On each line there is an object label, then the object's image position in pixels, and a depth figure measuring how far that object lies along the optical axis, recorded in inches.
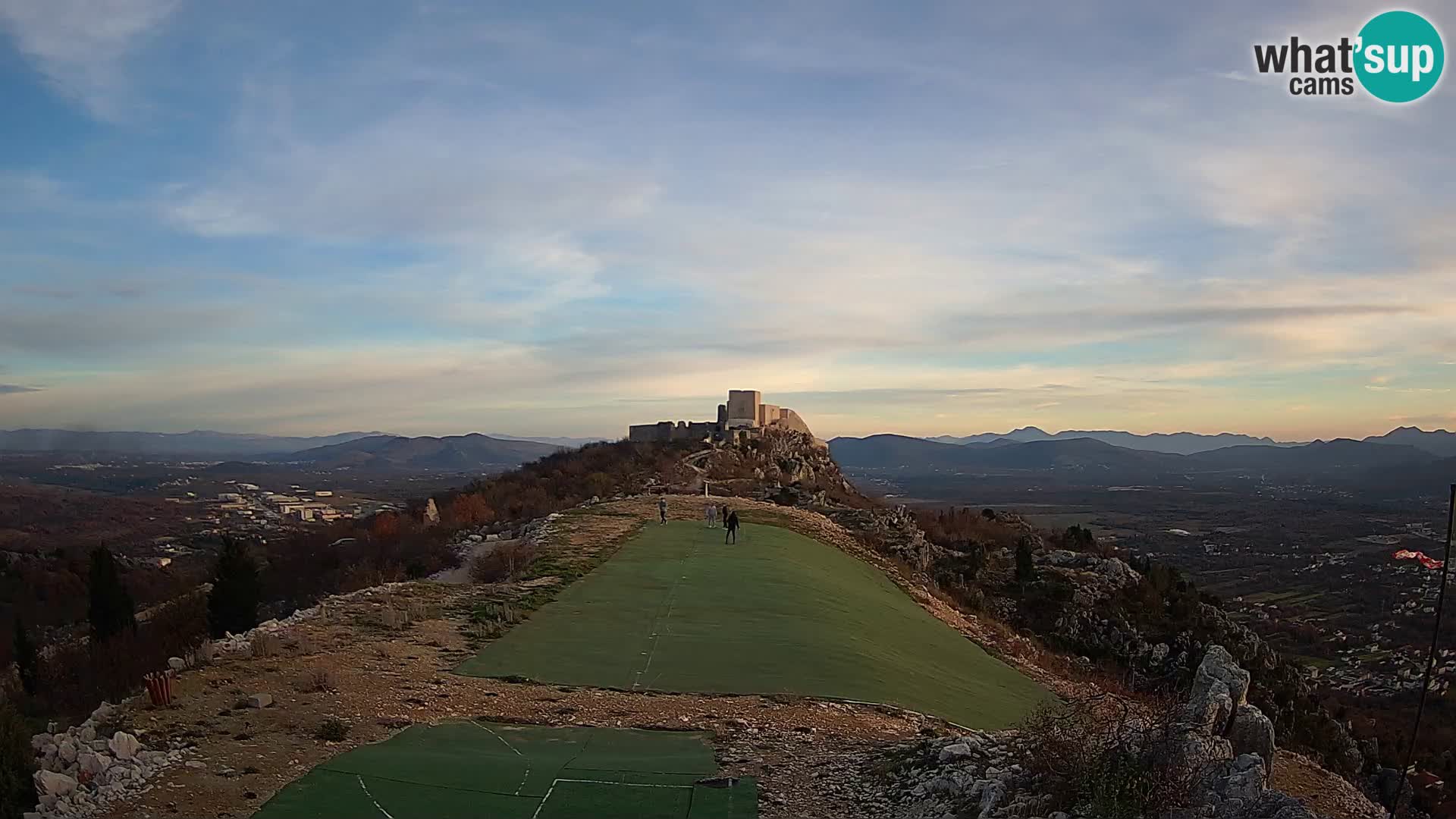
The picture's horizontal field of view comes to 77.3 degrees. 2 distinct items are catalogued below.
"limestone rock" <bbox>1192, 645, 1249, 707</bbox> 345.4
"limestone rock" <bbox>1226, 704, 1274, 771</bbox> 318.0
